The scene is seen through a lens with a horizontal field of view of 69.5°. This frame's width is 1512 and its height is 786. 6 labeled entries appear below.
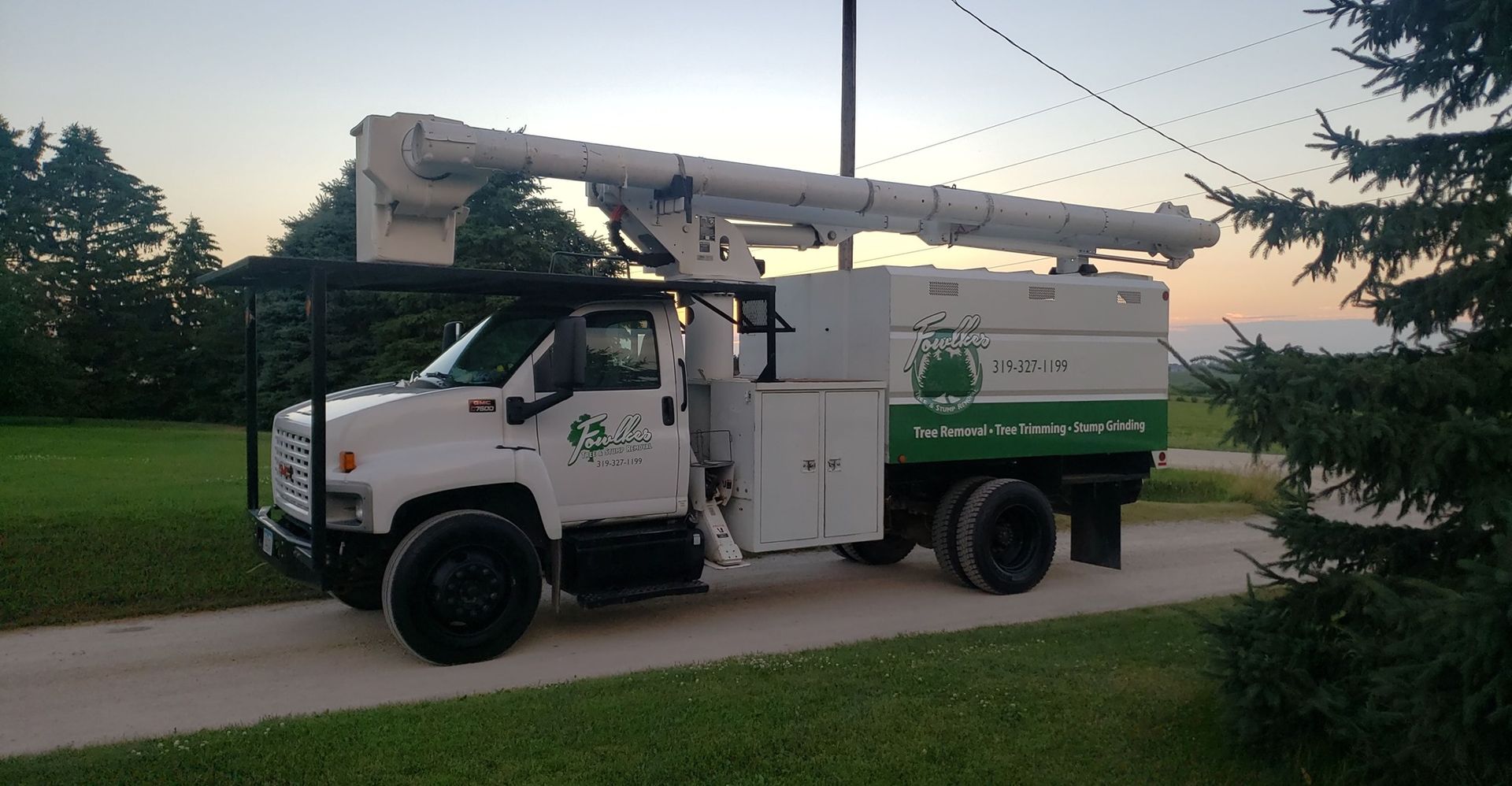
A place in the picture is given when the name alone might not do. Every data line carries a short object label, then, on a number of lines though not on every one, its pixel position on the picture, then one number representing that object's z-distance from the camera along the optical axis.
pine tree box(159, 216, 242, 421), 43.81
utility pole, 14.80
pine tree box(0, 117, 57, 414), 33.62
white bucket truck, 7.45
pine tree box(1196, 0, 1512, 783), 4.00
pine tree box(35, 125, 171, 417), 44.47
